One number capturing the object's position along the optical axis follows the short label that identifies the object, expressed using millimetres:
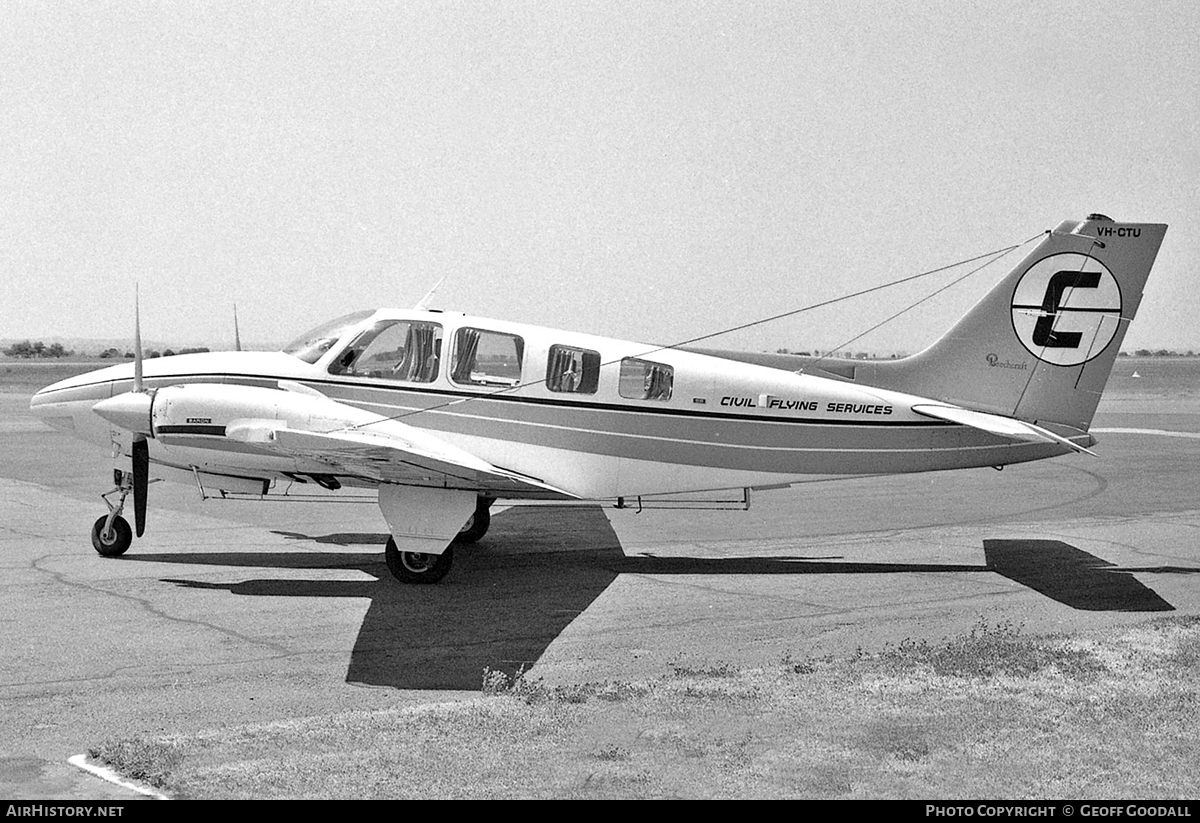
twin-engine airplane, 13641
